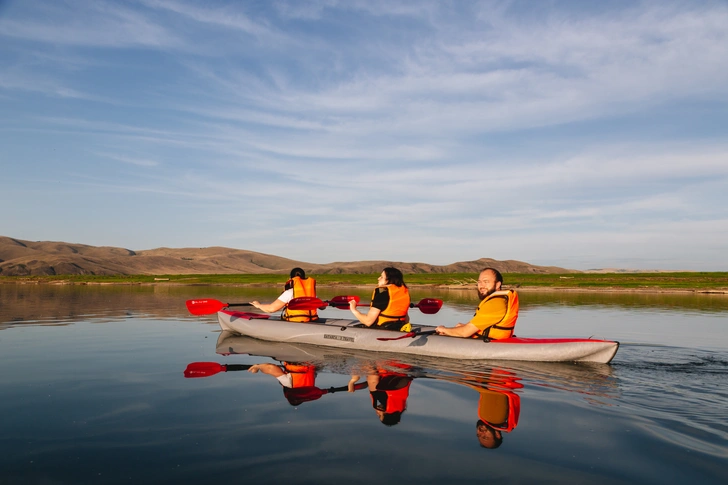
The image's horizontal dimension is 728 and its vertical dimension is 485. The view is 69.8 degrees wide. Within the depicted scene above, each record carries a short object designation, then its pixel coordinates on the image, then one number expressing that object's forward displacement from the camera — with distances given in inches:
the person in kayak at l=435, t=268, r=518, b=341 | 425.7
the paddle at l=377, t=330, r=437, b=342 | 490.0
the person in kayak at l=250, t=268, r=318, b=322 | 588.1
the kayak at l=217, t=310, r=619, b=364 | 438.3
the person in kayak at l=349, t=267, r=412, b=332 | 497.4
